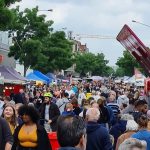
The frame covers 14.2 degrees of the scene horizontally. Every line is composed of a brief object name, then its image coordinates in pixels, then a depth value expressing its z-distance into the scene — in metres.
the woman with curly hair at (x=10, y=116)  9.86
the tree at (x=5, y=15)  26.54
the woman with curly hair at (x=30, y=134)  8.60
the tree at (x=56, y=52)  60.86
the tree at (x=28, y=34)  50.66
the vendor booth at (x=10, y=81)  32.23
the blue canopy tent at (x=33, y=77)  43.38
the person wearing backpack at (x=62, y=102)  20.48
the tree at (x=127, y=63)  108.00
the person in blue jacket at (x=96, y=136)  8.08
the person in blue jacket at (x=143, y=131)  8.08
